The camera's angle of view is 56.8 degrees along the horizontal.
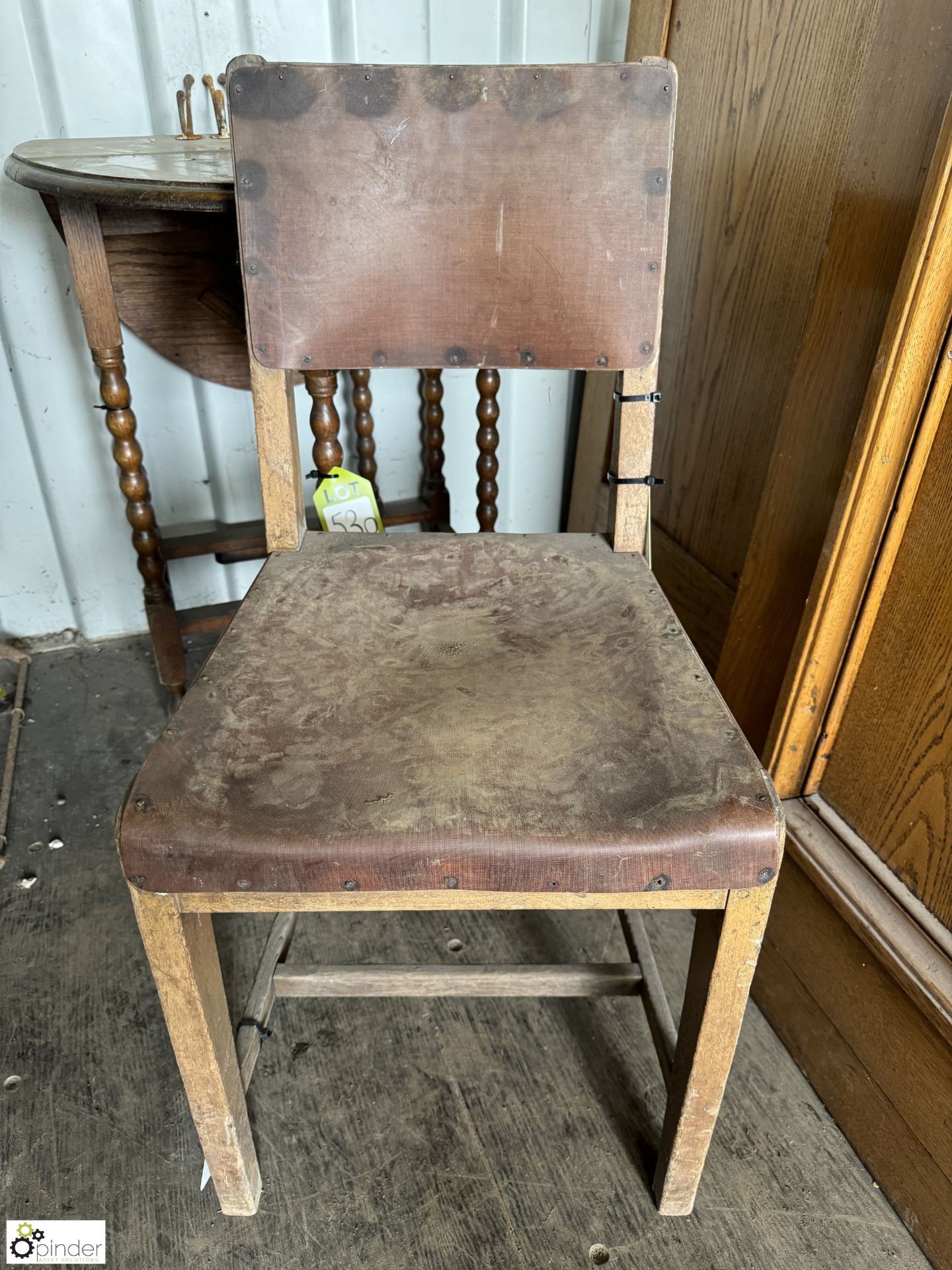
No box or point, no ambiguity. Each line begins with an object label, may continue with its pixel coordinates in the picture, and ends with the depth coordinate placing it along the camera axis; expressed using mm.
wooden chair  604
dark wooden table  1036
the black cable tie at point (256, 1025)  925
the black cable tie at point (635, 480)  935
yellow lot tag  1056
